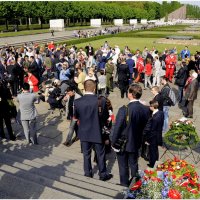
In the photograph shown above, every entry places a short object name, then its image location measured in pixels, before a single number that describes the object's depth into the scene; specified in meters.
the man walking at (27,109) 5.77
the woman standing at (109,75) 10.76
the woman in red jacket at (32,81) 9.25
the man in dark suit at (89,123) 4.37
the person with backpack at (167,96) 6.84
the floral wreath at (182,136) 5.37
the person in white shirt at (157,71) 11.44
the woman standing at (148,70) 11.42
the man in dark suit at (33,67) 10.77
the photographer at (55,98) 8.57
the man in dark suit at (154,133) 5.20
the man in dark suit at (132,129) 4.16
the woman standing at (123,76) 9.88
